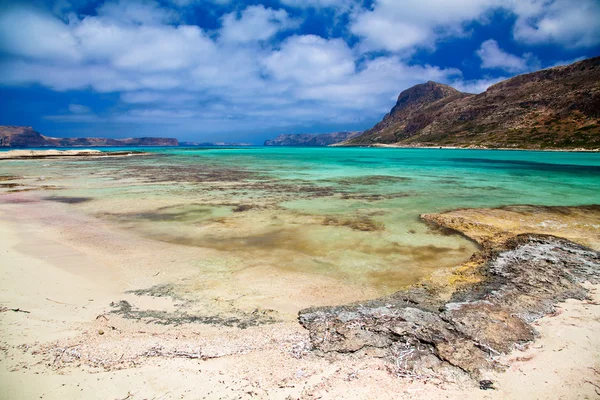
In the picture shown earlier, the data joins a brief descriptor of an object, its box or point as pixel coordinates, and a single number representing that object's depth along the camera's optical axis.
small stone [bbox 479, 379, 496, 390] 3.78
